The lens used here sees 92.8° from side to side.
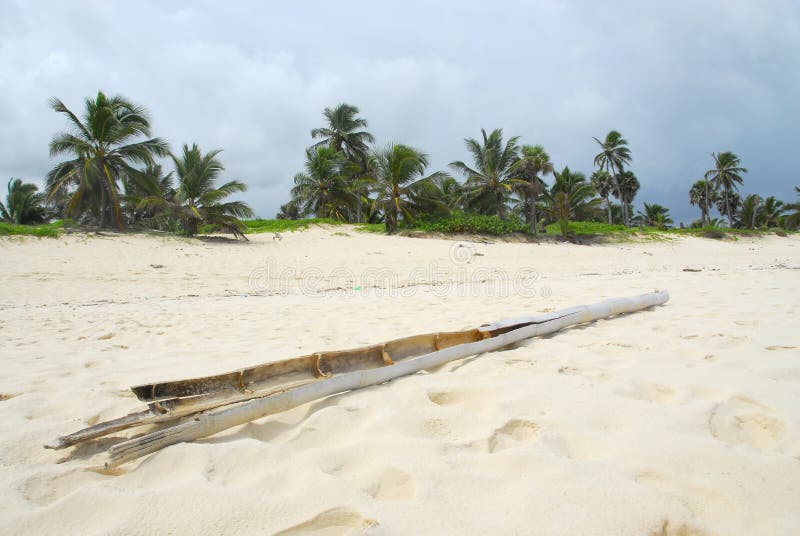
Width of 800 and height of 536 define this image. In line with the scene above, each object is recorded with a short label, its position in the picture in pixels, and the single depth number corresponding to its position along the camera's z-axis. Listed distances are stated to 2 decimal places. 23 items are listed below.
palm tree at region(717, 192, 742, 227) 47.28
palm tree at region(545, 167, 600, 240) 21.96
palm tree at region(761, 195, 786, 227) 41.33
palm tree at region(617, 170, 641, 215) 42.12
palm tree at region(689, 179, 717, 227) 42.85
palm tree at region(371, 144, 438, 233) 19.11
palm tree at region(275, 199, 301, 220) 48.18
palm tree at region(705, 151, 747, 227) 39.03
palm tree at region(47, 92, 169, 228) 15.07
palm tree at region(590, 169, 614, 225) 42.00
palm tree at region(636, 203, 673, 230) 47.62
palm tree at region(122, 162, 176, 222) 16.48
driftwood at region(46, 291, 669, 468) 1.50
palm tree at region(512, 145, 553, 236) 23.48
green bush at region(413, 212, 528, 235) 18.89
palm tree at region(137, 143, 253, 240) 15.27
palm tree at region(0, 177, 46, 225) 27.05
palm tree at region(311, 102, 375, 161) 30.86
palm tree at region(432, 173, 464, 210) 24.68
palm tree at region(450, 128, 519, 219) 23.48
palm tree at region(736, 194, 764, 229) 39.12
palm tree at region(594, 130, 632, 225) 36.06
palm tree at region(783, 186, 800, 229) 34.75
